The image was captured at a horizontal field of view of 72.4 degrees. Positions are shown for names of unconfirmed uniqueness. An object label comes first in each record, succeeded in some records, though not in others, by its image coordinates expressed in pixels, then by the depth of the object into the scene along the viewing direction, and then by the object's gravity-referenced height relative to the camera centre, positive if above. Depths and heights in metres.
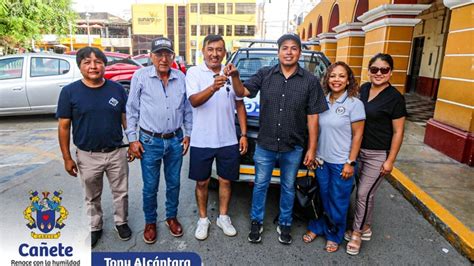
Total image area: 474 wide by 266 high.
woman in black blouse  2.54 -0.50
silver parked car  6.97 -0.58
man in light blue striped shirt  2.65 -0.48
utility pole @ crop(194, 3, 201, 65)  47.88 +5.09
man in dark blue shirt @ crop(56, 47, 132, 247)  2.51 -0.55
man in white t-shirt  2.61 -0.51
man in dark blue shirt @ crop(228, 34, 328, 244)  2.55 -0.39
